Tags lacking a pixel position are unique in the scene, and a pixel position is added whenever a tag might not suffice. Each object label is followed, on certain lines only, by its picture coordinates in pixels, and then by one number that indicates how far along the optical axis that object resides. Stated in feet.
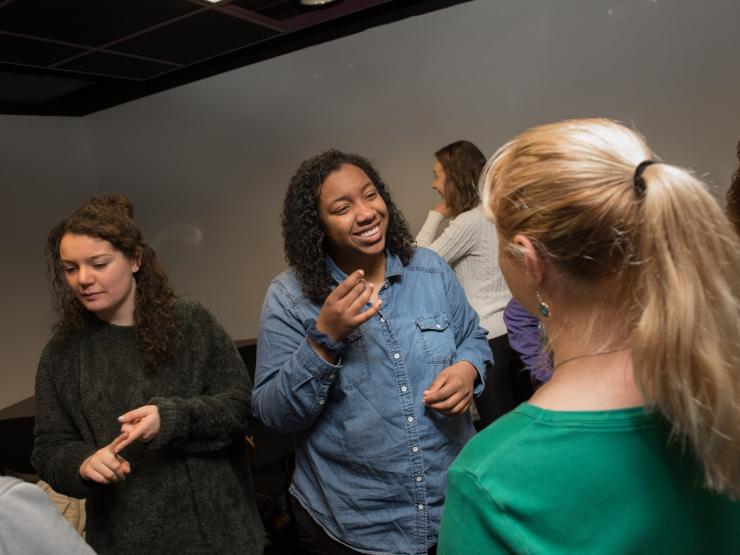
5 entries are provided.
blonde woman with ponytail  2.03
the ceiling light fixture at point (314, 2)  11.42
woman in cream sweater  7.87
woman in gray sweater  4.59
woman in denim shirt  4.24
